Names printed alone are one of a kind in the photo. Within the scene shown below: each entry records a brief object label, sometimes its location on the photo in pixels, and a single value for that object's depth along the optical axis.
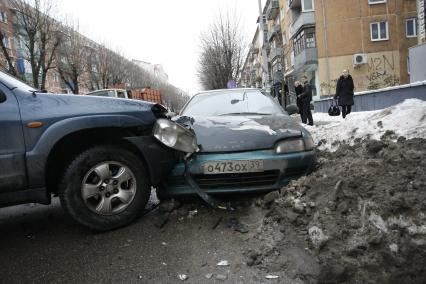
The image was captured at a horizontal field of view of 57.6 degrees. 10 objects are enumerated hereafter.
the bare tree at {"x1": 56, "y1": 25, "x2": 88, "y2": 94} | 33.06
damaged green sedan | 3.83
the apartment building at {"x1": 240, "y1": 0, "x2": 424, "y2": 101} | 30.30
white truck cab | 22.39
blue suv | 3.23
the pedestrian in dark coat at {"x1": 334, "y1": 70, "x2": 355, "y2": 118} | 11.75
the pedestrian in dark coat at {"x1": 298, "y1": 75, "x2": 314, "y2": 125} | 12.52
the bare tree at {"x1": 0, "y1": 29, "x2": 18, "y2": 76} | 22.71
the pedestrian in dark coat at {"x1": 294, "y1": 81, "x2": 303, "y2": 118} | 12.97
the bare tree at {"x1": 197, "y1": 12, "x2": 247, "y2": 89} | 32.34
